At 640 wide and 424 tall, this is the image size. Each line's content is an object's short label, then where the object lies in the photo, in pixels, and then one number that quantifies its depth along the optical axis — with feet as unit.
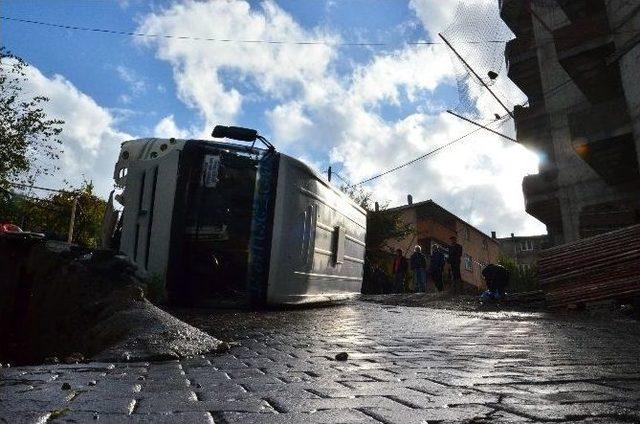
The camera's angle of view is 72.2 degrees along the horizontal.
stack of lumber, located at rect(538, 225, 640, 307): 27.45
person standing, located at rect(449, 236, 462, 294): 48.62
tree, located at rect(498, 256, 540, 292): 80.15
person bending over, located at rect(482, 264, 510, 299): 40.29
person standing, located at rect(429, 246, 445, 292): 53.49
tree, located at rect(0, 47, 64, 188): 68.85
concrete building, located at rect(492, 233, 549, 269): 180.34
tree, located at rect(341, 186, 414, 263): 81.92
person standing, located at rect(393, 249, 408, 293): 60.59
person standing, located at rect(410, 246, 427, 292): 55.16
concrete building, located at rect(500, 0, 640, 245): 49.26
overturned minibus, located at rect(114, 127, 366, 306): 22.70
